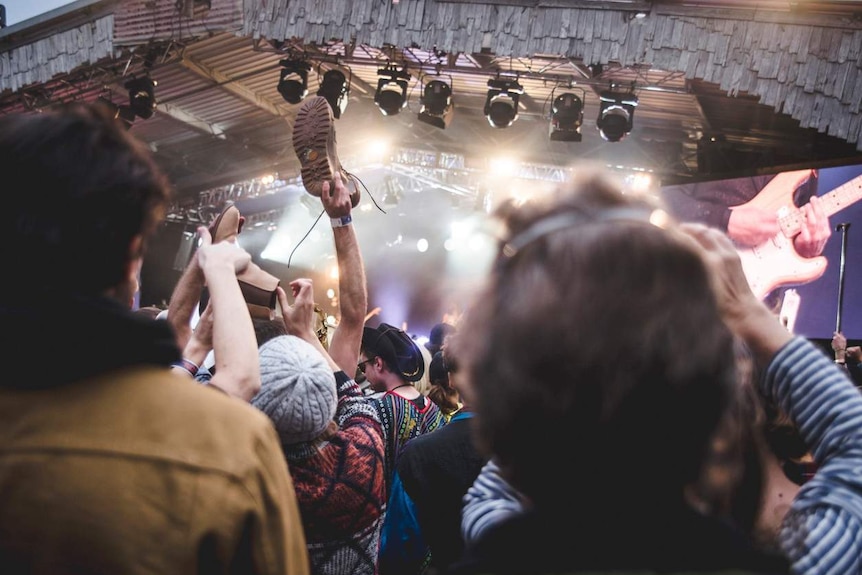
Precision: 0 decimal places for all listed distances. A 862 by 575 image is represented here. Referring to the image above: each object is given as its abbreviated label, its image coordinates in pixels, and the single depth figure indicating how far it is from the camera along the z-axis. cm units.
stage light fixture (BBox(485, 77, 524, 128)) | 698
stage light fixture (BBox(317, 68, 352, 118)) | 727
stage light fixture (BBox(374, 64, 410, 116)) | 717
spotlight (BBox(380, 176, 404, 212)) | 1286
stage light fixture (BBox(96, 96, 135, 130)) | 802
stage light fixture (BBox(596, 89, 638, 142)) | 673
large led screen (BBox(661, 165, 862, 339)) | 660
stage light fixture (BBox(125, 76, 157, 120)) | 753
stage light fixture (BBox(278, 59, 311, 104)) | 708
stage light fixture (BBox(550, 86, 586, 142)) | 698
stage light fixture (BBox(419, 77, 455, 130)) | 732
